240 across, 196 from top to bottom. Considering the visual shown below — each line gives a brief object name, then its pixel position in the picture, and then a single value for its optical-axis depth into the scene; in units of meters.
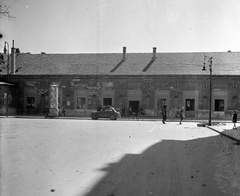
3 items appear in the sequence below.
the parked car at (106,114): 31.77
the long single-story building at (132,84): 35.88
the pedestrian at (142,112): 34.84
